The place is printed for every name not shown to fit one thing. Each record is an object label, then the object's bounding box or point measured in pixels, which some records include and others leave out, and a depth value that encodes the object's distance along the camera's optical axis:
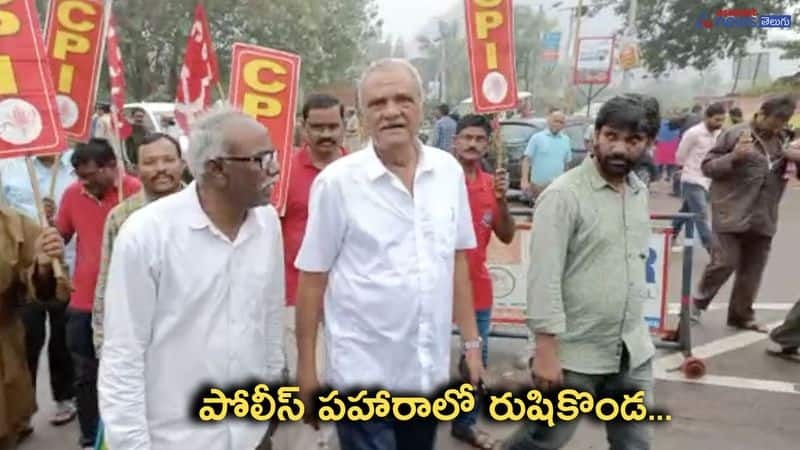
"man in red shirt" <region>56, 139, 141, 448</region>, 4.07
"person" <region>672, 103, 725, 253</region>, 8.39
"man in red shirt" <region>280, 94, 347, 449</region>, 3.90
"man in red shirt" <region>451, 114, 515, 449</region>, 4.15
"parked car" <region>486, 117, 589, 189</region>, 13.86
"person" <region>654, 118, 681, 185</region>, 16.89
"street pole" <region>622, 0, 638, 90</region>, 20.97
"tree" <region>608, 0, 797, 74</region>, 27.03
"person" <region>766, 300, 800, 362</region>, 5.52
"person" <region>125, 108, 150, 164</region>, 11.59
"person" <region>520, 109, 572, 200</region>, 9.96
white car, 14.57
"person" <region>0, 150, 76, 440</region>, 4.60
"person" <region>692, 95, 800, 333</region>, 5.84
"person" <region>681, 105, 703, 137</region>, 15.46
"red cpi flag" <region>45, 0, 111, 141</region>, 4.33
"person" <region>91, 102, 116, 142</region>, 8.65
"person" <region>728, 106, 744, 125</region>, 11.97
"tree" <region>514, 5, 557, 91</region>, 68.88
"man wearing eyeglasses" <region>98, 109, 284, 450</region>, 2.12
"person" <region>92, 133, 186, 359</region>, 3.47
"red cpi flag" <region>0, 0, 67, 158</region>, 3.72
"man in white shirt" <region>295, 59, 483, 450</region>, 2.43
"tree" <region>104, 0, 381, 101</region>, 24.20
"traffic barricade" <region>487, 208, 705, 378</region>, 5.21
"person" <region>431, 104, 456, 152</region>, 13.72
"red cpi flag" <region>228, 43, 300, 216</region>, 4.38
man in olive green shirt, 2.84
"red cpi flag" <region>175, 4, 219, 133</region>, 4.89
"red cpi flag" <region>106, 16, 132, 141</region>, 4.72
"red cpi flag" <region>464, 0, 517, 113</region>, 4.68
